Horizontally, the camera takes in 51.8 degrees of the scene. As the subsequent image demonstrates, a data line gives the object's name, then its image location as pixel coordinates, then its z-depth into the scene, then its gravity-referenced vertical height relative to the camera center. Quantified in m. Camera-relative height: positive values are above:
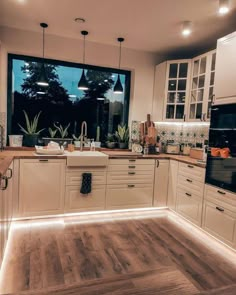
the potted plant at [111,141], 4.11 -0.19
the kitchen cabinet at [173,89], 3.84 +0.71
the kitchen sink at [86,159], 3.23 -0.41
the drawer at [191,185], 3.04 -0.68
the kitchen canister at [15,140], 3.59 -0.23
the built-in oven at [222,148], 2.57 -0.15
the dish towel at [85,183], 3.29 -0.74
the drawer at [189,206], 3.05 -0.97
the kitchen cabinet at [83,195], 3.29 -0.87
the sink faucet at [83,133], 3.78 -0.08
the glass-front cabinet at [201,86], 3.36 +0.70
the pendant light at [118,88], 3.75 +0.65
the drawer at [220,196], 2.53 -0.67
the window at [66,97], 3.76 +0.50
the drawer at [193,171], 3.03 -0.50
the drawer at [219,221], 2.53 -0.95
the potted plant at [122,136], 4.14 -0.10
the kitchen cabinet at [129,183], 3.51 -0.78
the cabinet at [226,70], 2.62 +0.72
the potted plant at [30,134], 3.64 -0.12
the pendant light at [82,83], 3.54 +0.66
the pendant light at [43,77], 3.25 +0.68
